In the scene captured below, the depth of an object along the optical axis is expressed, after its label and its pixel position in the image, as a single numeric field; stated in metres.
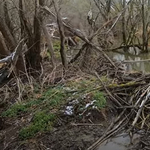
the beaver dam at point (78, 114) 3.76
